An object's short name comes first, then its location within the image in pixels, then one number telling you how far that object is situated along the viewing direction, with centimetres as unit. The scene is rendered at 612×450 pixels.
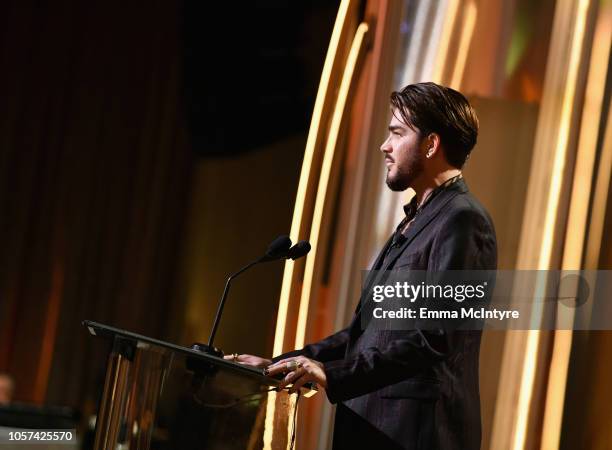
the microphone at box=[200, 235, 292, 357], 423
